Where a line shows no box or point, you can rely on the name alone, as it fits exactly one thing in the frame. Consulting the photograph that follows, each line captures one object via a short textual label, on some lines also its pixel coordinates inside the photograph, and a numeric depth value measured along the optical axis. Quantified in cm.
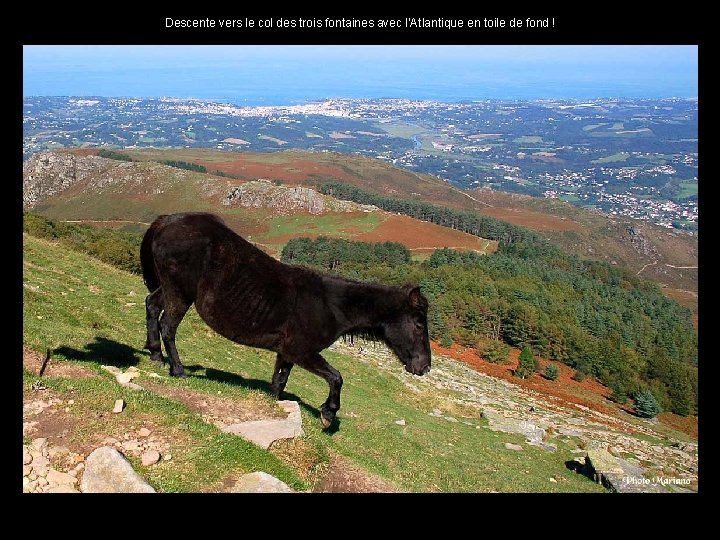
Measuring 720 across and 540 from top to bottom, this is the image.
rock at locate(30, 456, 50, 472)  598
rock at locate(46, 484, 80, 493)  577
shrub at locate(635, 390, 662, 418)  4148
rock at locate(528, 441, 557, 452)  1823
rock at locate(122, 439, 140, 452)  663
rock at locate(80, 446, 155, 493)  571
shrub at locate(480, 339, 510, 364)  5072
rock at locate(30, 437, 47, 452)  627
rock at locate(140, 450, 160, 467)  638
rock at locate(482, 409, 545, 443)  1991
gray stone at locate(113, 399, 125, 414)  734
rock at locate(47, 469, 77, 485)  589
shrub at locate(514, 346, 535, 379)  4503
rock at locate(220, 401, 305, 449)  773
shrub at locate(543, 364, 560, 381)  4897
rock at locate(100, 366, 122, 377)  924
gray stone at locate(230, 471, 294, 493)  619
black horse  855
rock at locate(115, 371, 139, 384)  881
